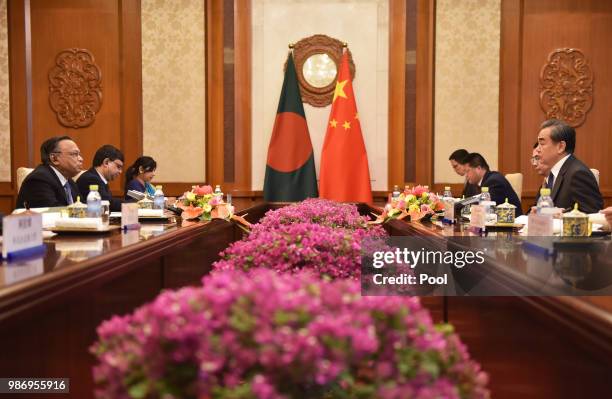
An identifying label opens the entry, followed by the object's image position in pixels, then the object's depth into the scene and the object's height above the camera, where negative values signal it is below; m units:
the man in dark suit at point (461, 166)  5.52 -0.16
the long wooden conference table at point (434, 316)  1.12 -0.40
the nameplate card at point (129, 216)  2.76 -0.30
